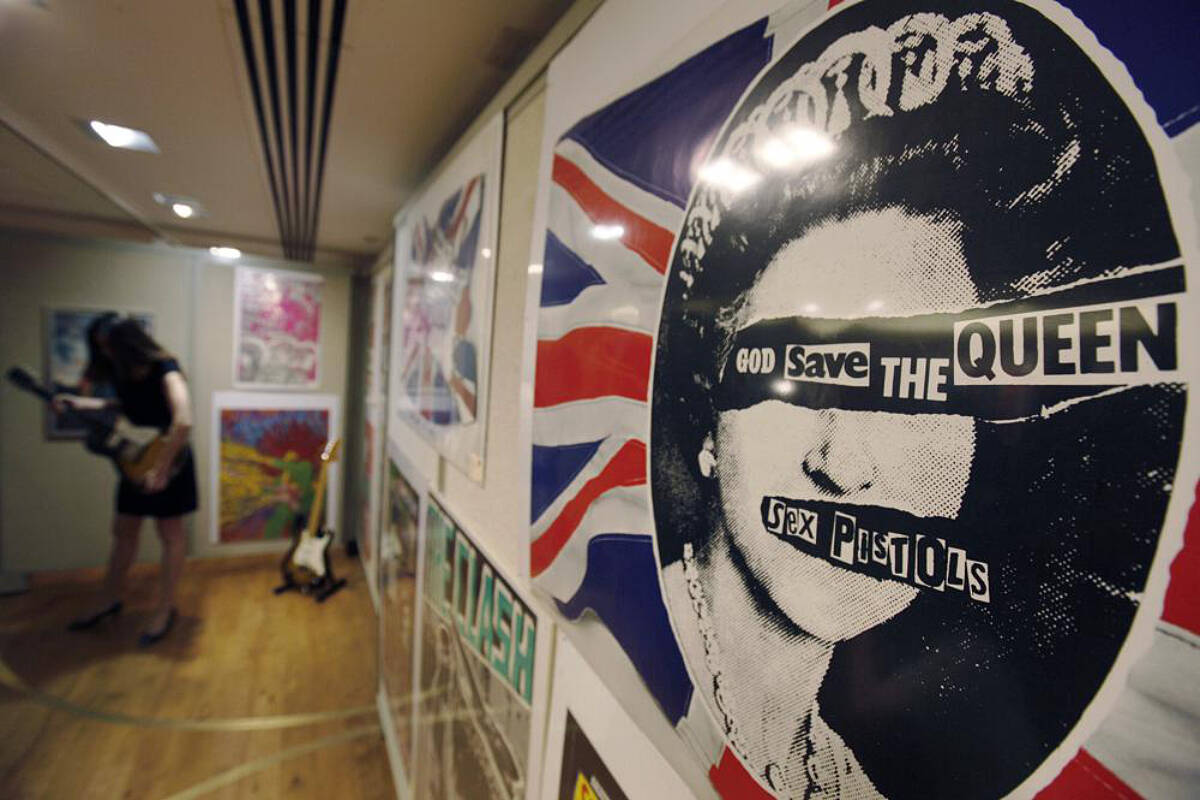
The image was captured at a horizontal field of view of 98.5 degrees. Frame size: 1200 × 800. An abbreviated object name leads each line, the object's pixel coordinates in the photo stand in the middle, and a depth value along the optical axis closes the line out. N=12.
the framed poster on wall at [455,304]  1.14
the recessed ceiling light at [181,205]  2.53
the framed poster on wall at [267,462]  3.91
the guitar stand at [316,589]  3.57
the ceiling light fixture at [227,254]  3.58
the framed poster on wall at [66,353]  3.36
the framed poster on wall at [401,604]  1.84
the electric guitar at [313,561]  3.59
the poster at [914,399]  0.24
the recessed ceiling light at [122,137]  1.72
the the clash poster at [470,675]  0.94
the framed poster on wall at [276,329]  3.89
